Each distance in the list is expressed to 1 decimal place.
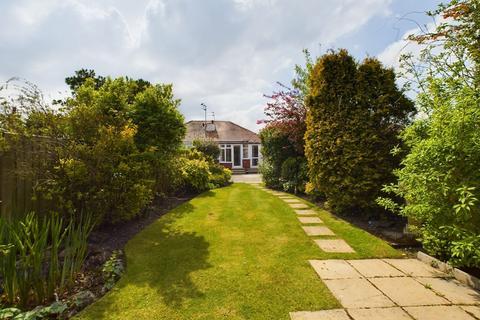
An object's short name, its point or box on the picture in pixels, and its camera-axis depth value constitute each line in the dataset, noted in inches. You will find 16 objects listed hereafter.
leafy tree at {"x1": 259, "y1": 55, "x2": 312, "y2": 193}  370.6
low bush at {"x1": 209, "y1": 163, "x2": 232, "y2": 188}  472.3
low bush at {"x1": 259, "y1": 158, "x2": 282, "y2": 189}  448.5
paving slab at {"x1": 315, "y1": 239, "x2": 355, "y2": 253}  166.6
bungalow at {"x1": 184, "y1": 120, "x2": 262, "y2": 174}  1028.5
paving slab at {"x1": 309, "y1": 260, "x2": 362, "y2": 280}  129.6
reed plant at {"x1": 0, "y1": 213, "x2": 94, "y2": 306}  102.1
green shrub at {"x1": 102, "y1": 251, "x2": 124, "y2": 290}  124.8
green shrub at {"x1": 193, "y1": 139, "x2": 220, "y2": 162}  610.6
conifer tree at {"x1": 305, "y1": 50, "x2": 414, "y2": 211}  220.2
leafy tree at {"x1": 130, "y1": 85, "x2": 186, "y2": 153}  231.8
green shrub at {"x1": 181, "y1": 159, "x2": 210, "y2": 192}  388.2
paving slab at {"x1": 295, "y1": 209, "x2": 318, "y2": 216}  260.5
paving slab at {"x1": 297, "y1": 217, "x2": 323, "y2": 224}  234.5
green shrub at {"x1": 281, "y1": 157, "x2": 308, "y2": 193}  372.5
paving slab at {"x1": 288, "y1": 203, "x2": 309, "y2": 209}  291.9
